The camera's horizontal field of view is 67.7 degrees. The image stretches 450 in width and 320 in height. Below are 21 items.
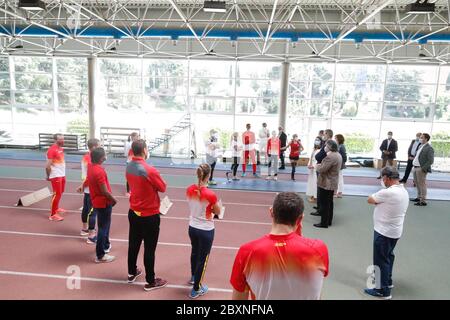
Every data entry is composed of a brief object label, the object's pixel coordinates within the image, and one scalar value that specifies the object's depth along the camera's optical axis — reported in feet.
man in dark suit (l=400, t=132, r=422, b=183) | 36.27
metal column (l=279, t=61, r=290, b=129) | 55.21
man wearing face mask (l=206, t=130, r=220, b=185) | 34.50
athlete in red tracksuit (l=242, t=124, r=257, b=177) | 39.86
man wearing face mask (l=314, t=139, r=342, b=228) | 22.85
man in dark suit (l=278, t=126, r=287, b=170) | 45.29
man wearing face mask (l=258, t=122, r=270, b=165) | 45.57
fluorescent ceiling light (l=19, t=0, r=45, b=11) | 29.68
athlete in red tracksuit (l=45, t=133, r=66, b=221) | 22.82
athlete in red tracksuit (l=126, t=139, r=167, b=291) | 14.03
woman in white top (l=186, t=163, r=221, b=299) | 13.83
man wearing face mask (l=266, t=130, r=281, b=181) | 39.08
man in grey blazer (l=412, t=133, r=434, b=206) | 29.66
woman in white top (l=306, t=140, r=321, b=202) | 28.66
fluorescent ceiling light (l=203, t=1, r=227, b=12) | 29.96
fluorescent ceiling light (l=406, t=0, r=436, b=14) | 29.04
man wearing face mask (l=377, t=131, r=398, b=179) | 42.88
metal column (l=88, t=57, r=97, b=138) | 58.03
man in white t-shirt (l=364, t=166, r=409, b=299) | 14.12
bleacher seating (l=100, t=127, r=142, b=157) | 57.62
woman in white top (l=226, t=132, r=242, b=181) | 39.09
